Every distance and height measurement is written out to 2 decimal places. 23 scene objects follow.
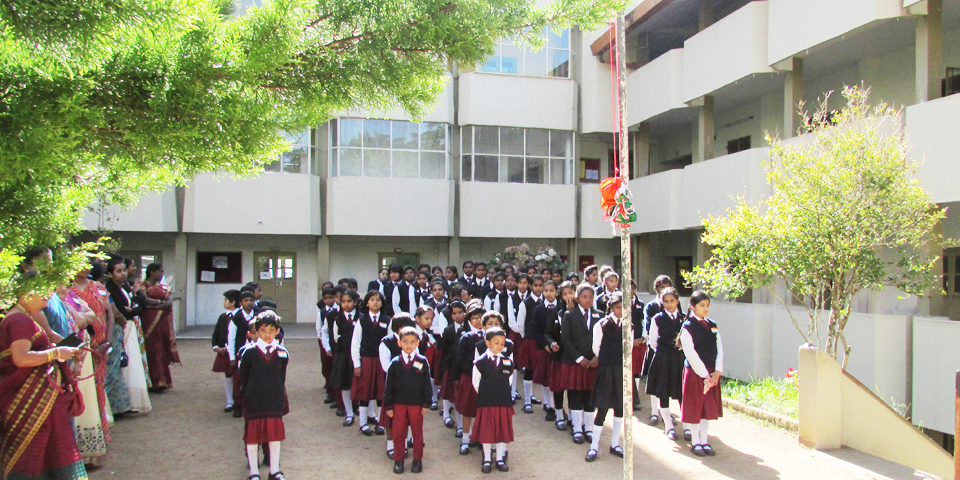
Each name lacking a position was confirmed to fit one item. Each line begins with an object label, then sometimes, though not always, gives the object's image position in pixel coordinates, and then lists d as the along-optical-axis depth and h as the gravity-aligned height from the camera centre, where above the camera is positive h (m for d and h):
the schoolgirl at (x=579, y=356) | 6.45 -1.29
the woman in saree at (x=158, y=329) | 8.29 -1.29
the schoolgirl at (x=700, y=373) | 6.10 -1.41
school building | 11.42 +1.83
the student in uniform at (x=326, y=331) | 8.16 -1.30
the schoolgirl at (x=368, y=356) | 6.70 -1.36
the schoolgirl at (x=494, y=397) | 5.54 -1.50
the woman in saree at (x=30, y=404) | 3.96 -1.14
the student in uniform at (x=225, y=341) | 7.64 -1.37
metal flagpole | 4.07 -0.52
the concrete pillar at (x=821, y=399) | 6.17 -1.68
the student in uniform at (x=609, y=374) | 5.94 -1.39
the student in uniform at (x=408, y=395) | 5.52 -1.47
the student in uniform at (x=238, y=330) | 7.36 -1.15
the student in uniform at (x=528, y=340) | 7.99 -1.40
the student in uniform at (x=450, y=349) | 6.79 -1.30
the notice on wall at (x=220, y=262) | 17.47 -0.72
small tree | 6.67 +0.18
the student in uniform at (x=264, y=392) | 5.14 -1.36
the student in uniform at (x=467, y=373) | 6.17 -1.44
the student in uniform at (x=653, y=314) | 7.52 -1.02
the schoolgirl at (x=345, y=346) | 7.22 -1.32
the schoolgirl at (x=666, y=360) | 6.73 -1.40
